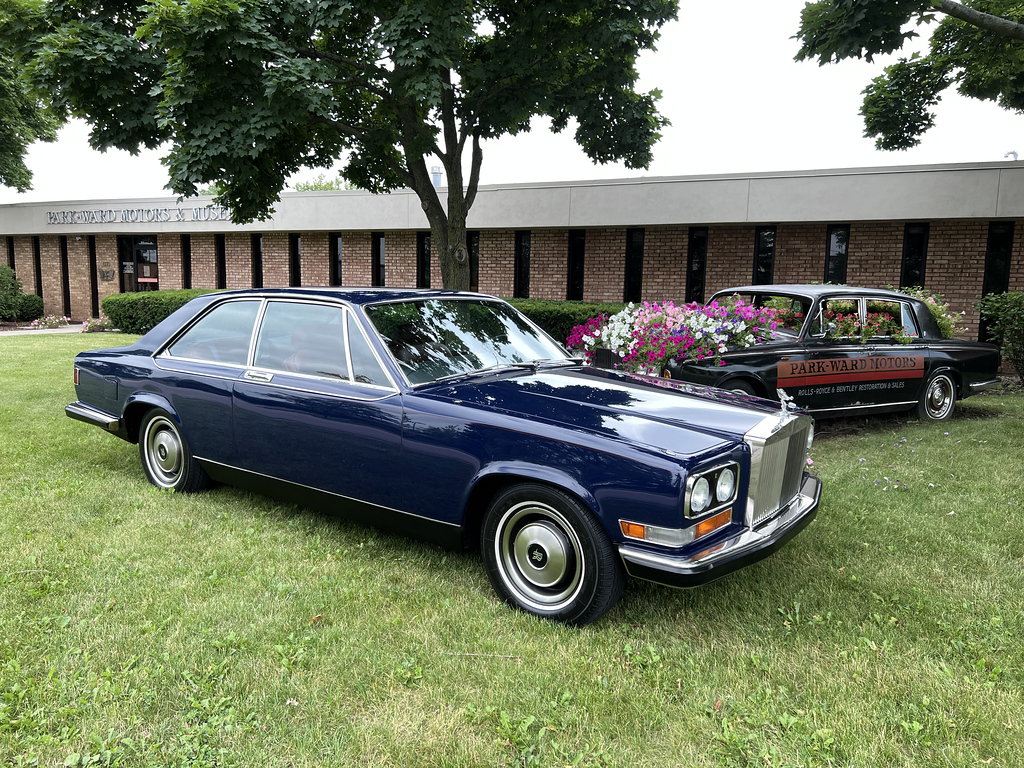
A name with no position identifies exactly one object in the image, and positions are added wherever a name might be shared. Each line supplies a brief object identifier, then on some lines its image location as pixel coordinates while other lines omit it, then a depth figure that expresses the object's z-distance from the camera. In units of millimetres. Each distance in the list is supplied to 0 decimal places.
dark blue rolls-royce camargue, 2969
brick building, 13367
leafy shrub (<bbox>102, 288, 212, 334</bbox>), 18250
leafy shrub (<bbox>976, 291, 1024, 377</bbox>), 10484
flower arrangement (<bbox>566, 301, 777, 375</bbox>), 6898
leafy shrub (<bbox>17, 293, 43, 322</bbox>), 23328
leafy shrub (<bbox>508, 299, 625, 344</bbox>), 13984
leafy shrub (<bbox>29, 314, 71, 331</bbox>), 22234
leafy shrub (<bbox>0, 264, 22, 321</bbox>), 22469
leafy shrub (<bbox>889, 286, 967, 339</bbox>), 9807
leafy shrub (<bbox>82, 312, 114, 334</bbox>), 19962
